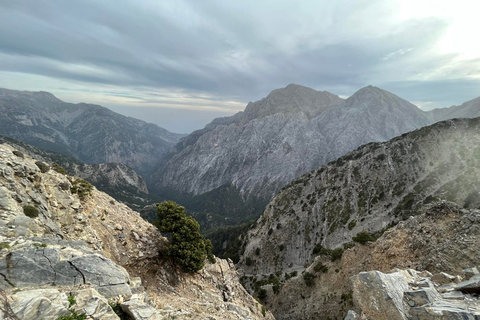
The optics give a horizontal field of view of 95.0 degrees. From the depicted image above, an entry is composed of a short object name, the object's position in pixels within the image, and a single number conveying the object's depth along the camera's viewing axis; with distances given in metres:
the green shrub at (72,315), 10.20
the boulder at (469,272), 18.95
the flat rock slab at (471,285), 15.37
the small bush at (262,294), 54.72
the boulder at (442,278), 19.53
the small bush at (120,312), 13.67
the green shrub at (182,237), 28.81
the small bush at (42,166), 25.79
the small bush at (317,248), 84.41
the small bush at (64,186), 25.37
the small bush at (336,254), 44.23
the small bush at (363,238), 40.03
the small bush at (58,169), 29.79
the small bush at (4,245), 13.47
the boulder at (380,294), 16.22
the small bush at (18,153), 24.45
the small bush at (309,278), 45.59
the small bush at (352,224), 83.50
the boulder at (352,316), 17.81
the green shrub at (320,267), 44.47
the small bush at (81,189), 26.97
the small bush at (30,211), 18.26
